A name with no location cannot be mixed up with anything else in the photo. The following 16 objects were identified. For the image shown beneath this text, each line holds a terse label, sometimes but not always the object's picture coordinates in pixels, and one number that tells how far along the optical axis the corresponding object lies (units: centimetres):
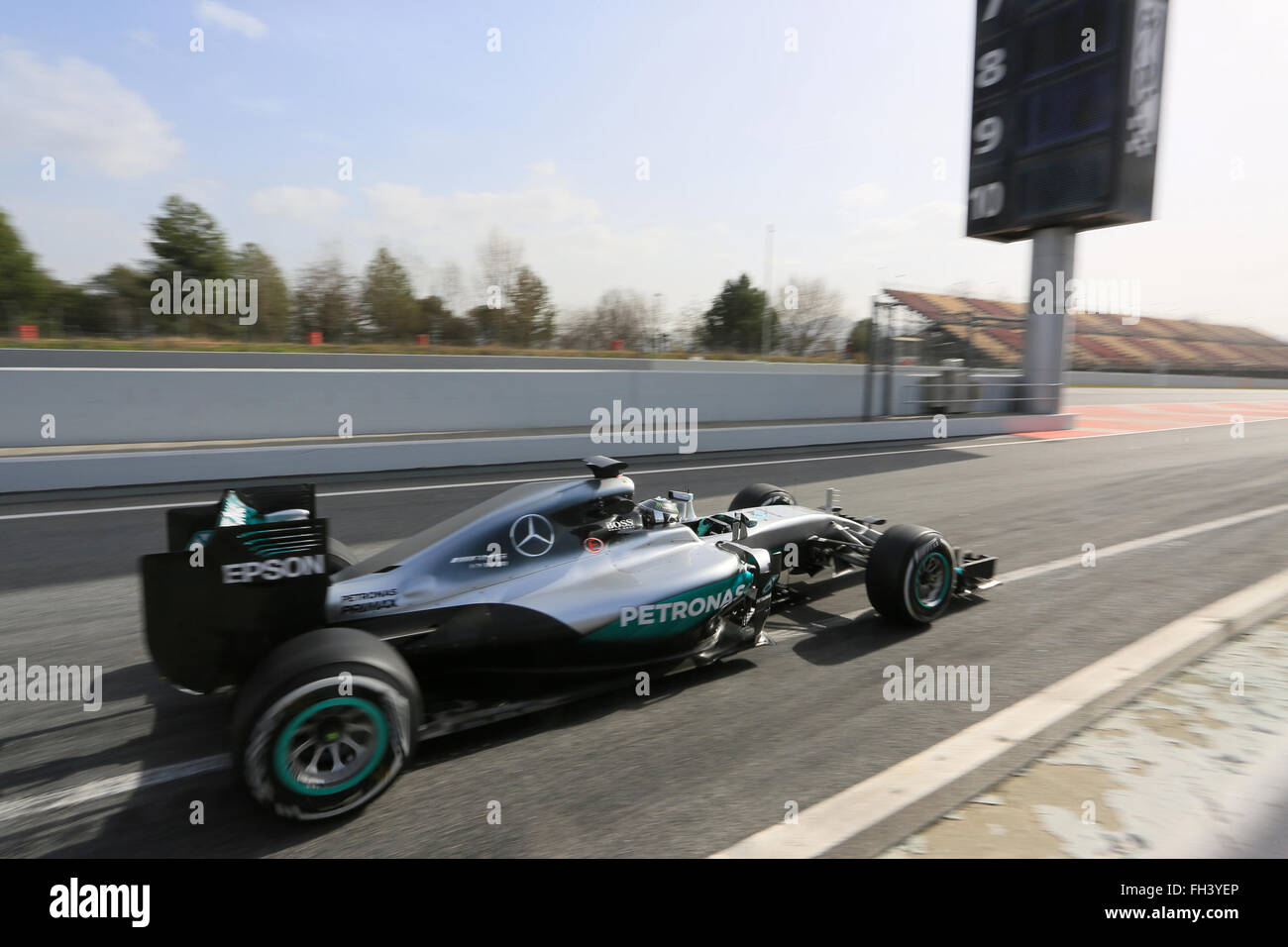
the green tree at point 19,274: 4125
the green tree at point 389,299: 3472
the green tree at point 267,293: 3181
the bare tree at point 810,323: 3972
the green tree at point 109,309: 2947
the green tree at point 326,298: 3438
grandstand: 4053
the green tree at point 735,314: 5531
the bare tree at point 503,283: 3488
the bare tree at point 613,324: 3575
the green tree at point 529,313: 3459
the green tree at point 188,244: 4681
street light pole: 3914
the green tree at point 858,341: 2903
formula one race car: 288
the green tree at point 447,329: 3378
